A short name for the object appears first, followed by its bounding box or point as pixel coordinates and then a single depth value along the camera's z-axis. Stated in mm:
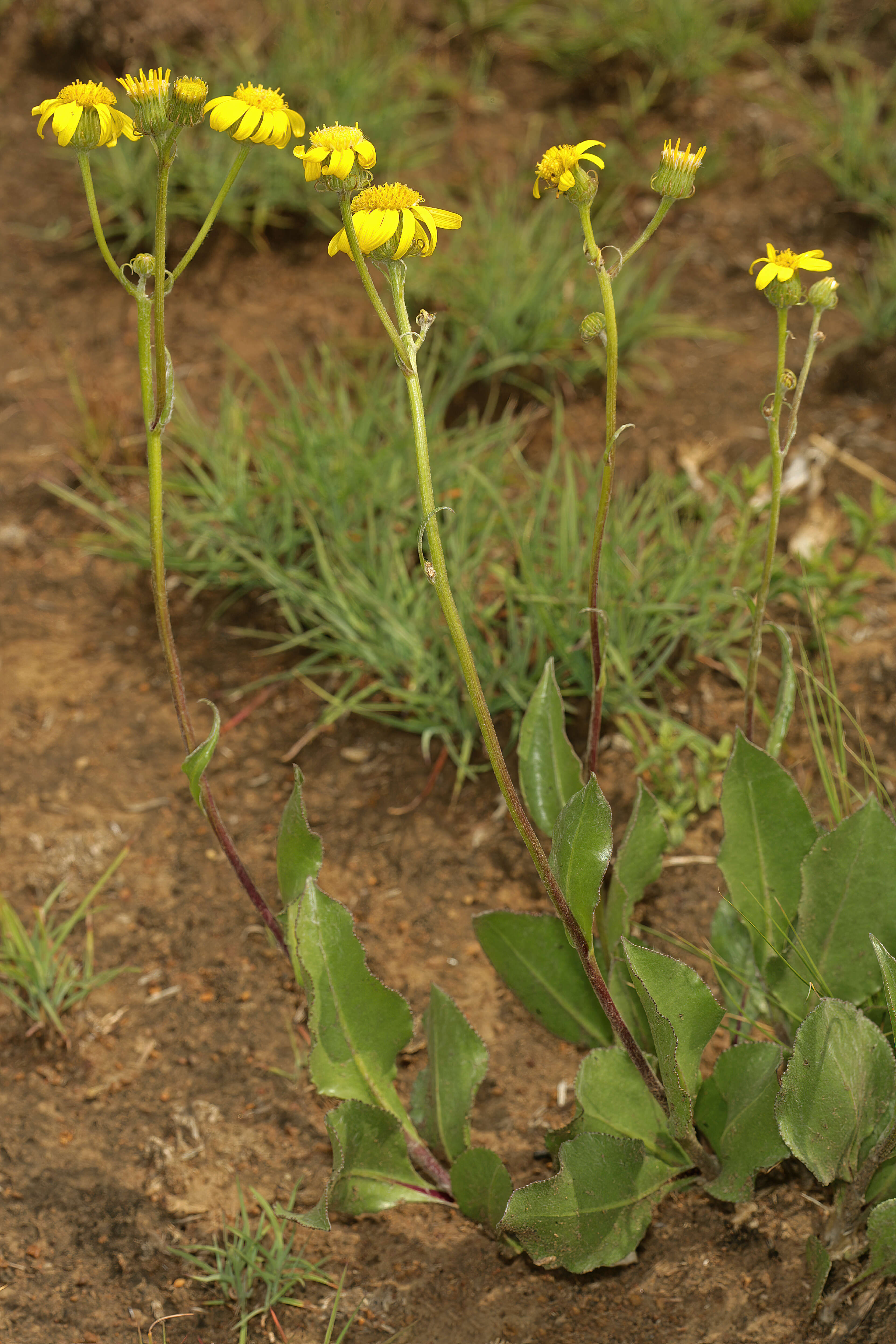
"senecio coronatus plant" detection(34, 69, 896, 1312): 647
